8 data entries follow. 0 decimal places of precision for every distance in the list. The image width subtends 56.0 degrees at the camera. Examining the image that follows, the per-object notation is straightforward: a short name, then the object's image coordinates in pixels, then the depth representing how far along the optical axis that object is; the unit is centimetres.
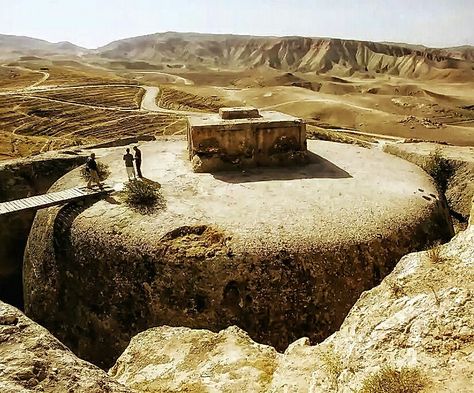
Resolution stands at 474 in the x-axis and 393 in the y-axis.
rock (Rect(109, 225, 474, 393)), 366
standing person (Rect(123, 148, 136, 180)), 1176
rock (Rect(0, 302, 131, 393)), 314
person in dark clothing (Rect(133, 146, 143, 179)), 1215
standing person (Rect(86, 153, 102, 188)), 1117
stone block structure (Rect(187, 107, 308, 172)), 1305
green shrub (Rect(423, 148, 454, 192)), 1467
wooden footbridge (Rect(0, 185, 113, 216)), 1020
